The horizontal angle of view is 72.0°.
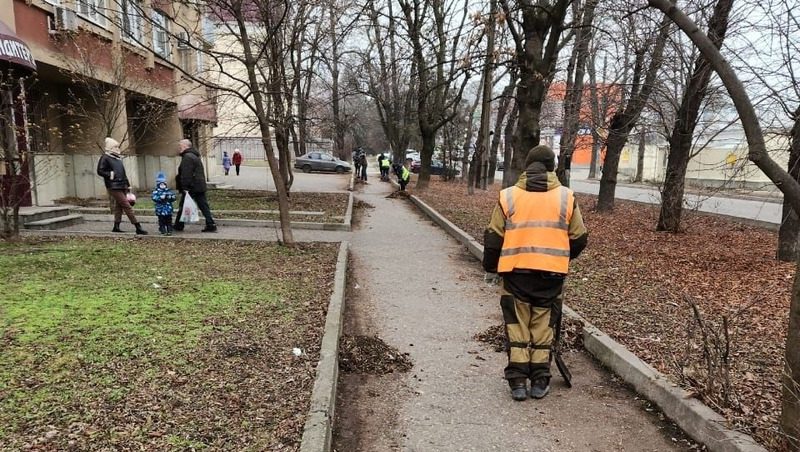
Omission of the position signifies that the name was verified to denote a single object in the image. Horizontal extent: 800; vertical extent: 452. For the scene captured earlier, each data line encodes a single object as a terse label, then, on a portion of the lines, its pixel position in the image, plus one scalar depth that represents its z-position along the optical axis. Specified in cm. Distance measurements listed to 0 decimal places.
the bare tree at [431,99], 1767
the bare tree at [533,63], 847
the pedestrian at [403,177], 2289
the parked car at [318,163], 4225
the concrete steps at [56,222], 1045
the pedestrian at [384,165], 3384
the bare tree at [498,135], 2491
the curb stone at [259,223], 1205
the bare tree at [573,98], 1559
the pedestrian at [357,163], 3299
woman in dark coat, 984
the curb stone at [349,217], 1270
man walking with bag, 1042
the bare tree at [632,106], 1199
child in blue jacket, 1009
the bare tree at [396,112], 2652
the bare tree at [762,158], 286
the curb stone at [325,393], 314
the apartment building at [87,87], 1255
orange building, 1478
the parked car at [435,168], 4218
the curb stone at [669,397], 323
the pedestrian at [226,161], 3402
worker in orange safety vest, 396
